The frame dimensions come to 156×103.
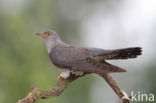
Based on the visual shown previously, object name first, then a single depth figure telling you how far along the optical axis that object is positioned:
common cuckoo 9.35
